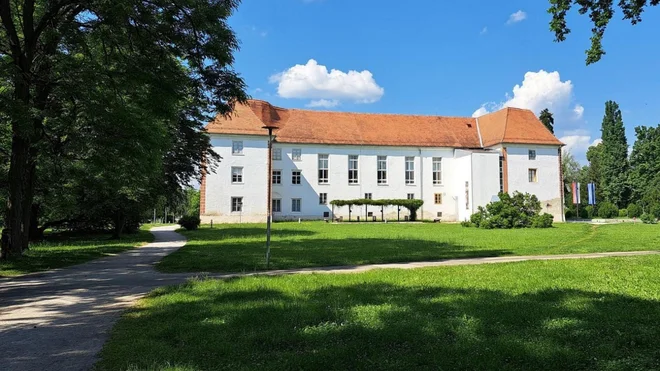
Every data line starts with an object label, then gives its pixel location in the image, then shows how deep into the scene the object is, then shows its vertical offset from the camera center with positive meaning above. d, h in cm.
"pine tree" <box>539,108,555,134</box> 7294 +1469
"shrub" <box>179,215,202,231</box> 3625 -80
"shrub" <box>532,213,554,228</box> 3266 -80
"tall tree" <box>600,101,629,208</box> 7219 +833
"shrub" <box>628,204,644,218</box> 5803 -22
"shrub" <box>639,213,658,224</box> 3904 -84
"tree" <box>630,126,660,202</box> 6775 +738
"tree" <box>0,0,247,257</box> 1196 +377
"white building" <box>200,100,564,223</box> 4928 +536
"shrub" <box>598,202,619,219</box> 6062 -20
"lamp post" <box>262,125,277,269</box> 1232 -79
